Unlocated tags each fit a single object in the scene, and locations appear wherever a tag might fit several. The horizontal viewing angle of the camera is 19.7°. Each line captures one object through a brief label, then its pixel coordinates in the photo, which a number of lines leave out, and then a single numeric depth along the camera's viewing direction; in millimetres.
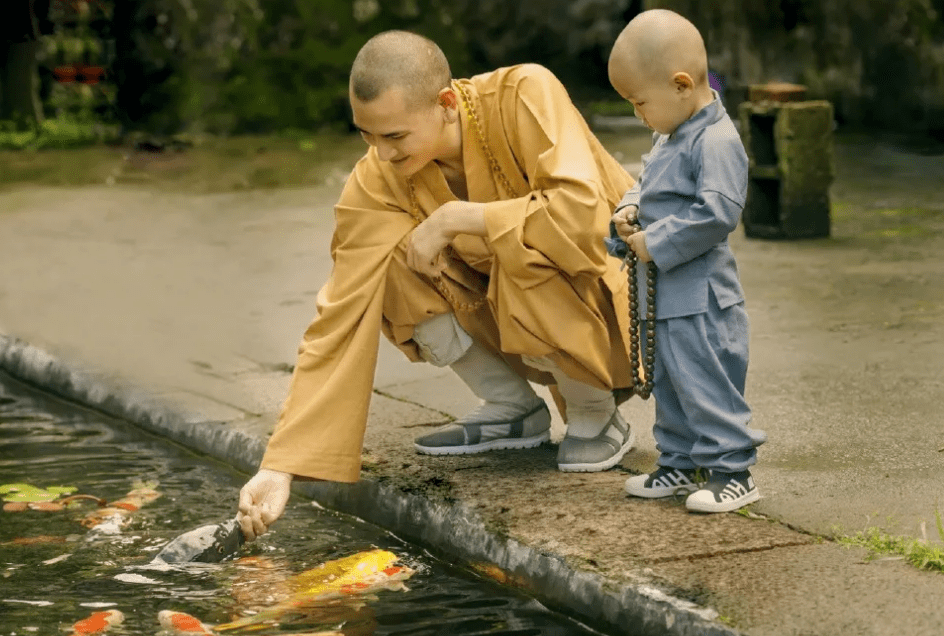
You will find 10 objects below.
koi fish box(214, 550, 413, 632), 5684
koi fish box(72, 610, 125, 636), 5342
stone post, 12526
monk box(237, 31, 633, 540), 6178
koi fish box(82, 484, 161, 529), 6737
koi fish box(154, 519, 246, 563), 6033
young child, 5653
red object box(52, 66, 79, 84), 20255
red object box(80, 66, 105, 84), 20255
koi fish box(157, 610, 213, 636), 5318
